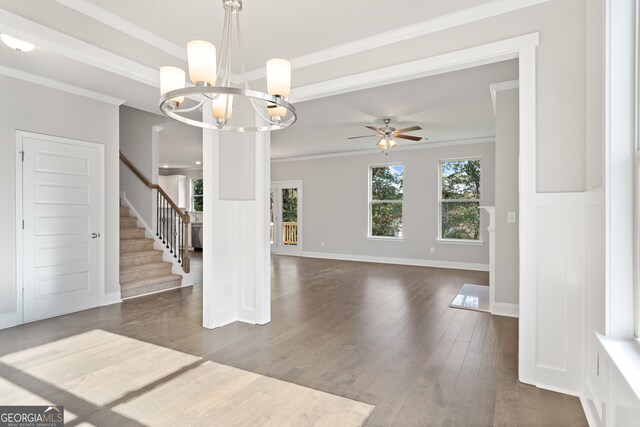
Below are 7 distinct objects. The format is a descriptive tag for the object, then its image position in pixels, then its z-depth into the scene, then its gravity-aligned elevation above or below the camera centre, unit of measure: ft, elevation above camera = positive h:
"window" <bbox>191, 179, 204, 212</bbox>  39.17 +1.75
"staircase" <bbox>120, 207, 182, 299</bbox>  16.48 -2.82
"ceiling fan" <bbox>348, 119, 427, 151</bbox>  18.17 +4.01
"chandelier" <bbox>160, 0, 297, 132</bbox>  5.78 +2.24
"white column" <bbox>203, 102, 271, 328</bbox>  11.95 -0.60
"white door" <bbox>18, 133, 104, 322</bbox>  12.42 -0.54
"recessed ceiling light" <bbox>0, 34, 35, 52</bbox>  9.46 +4.65
